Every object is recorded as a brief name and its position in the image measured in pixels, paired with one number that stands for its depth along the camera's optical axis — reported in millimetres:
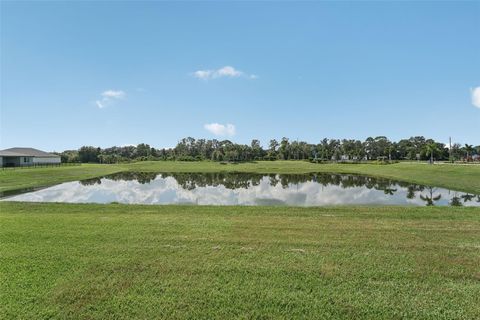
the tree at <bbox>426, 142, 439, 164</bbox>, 80494
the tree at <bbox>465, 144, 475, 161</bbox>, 91188
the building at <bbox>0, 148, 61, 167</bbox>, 53509
